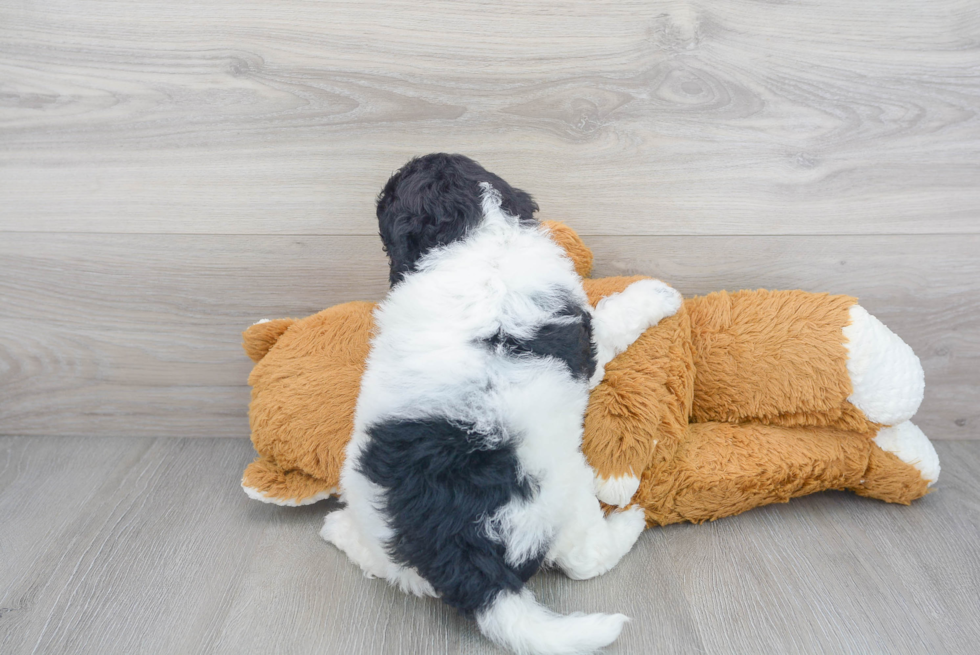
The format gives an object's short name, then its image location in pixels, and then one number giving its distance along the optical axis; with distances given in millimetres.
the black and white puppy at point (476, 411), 879
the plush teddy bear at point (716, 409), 1117
